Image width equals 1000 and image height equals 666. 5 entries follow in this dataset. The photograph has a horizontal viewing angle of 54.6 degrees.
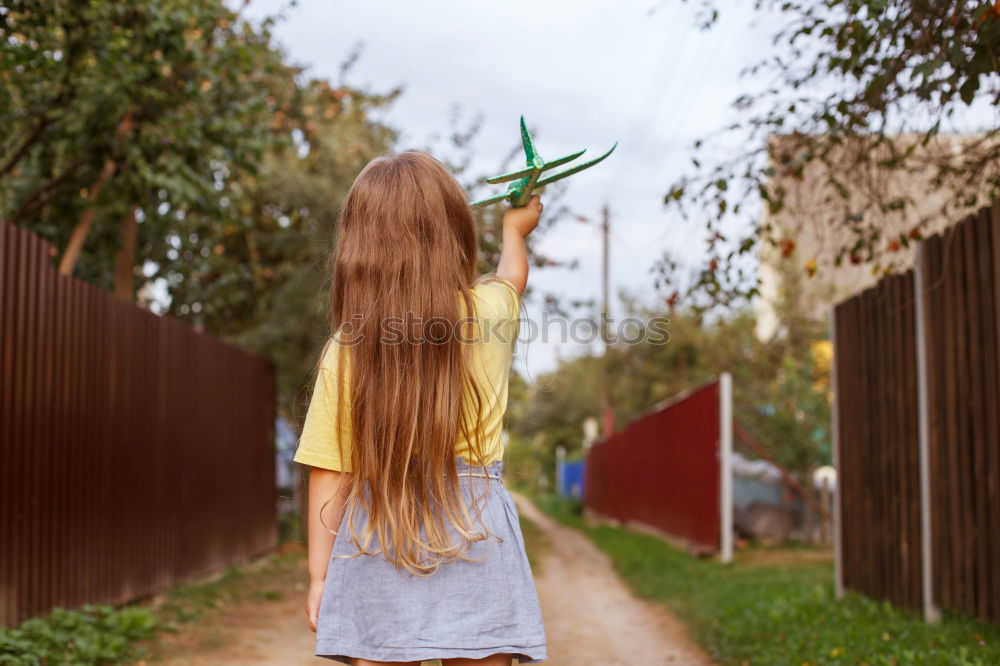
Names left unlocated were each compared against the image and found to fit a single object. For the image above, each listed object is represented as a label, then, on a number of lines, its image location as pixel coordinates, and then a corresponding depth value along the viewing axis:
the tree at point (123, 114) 6.34
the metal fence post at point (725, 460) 9.75
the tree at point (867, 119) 3.31
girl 1.86
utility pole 24.47
